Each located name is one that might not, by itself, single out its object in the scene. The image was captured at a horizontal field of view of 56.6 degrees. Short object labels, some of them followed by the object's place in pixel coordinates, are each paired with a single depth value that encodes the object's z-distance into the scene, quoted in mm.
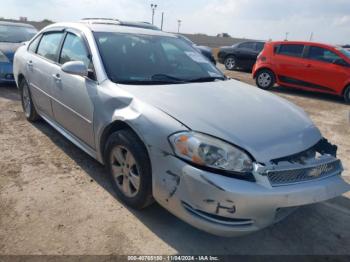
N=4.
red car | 8805
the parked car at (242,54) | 13896
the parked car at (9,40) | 7141
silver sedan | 2250
